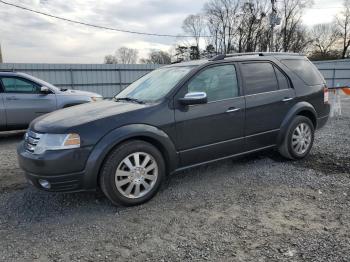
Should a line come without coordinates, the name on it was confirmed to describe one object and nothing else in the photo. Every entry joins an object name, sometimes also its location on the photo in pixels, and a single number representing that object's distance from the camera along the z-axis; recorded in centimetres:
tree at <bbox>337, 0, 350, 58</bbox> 5791
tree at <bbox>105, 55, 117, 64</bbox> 5936
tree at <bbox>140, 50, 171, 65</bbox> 5416
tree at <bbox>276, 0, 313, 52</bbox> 5194
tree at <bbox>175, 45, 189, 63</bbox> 4999
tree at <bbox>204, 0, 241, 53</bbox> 5259
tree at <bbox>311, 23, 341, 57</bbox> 6050
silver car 739
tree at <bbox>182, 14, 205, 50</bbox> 5543
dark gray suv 332
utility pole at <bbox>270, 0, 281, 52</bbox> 2141
